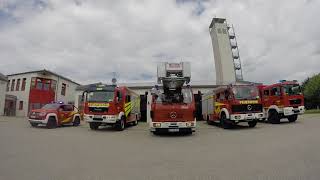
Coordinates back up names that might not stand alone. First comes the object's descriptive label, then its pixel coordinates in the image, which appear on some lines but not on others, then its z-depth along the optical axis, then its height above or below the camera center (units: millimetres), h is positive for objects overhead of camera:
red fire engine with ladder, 6933 +143
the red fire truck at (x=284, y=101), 9427 +197
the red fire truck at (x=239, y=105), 8265 -49
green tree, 30003 +2473
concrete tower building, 24342 +9405
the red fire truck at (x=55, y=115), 9161 -678
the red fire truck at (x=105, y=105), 8378 -14
